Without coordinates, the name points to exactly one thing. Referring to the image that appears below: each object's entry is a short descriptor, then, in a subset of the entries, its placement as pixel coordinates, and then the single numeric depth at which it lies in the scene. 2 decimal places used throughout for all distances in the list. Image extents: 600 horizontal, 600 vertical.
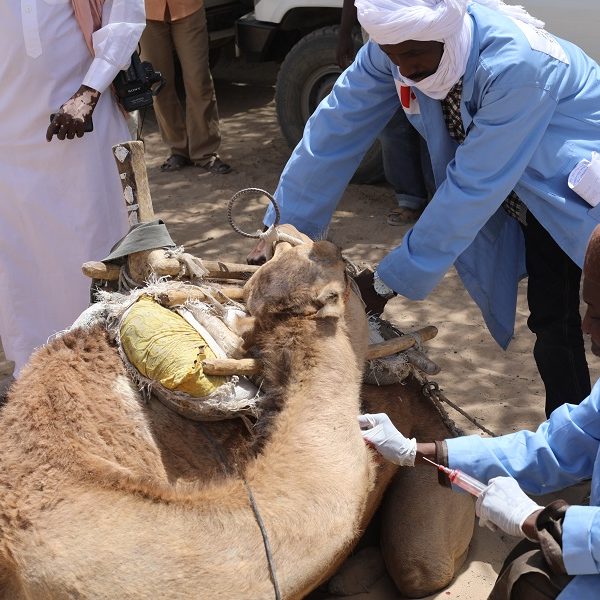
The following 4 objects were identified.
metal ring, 3.35
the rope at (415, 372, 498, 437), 3.83
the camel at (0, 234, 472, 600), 2.59
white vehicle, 7.80
